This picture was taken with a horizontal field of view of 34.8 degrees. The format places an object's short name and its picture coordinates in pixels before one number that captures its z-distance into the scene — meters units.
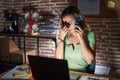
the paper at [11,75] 1.64
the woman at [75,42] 2.03
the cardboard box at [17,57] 3.53
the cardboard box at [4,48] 3.43
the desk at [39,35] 3.39
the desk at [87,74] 1.62
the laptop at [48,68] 1.32
